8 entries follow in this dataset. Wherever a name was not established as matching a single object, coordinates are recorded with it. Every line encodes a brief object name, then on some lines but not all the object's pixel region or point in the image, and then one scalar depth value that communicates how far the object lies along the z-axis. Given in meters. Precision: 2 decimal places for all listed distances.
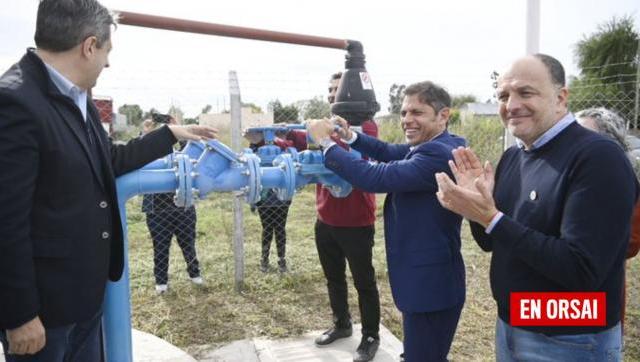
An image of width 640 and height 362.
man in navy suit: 1.95
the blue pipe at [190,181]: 1.73
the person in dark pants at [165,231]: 4.58
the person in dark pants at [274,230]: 5.11
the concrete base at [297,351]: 3.17
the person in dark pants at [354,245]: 2.99
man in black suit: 1.27
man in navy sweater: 1.36
